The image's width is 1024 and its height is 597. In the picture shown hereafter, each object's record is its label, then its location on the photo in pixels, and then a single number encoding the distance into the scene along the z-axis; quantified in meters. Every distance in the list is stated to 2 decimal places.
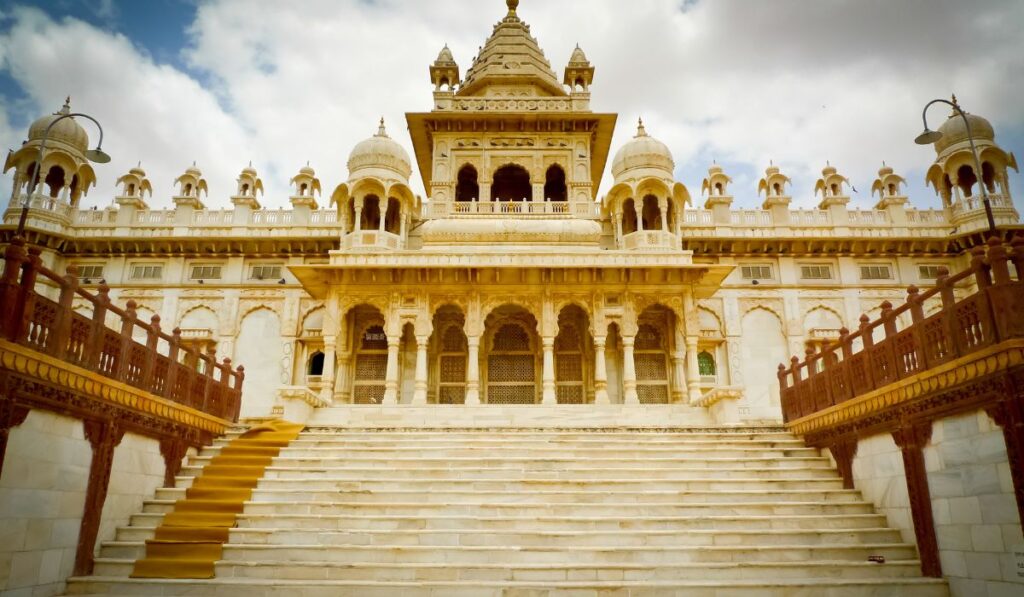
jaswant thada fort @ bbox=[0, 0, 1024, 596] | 7.50
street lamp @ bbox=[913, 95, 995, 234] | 11.36
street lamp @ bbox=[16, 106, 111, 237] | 11.41
